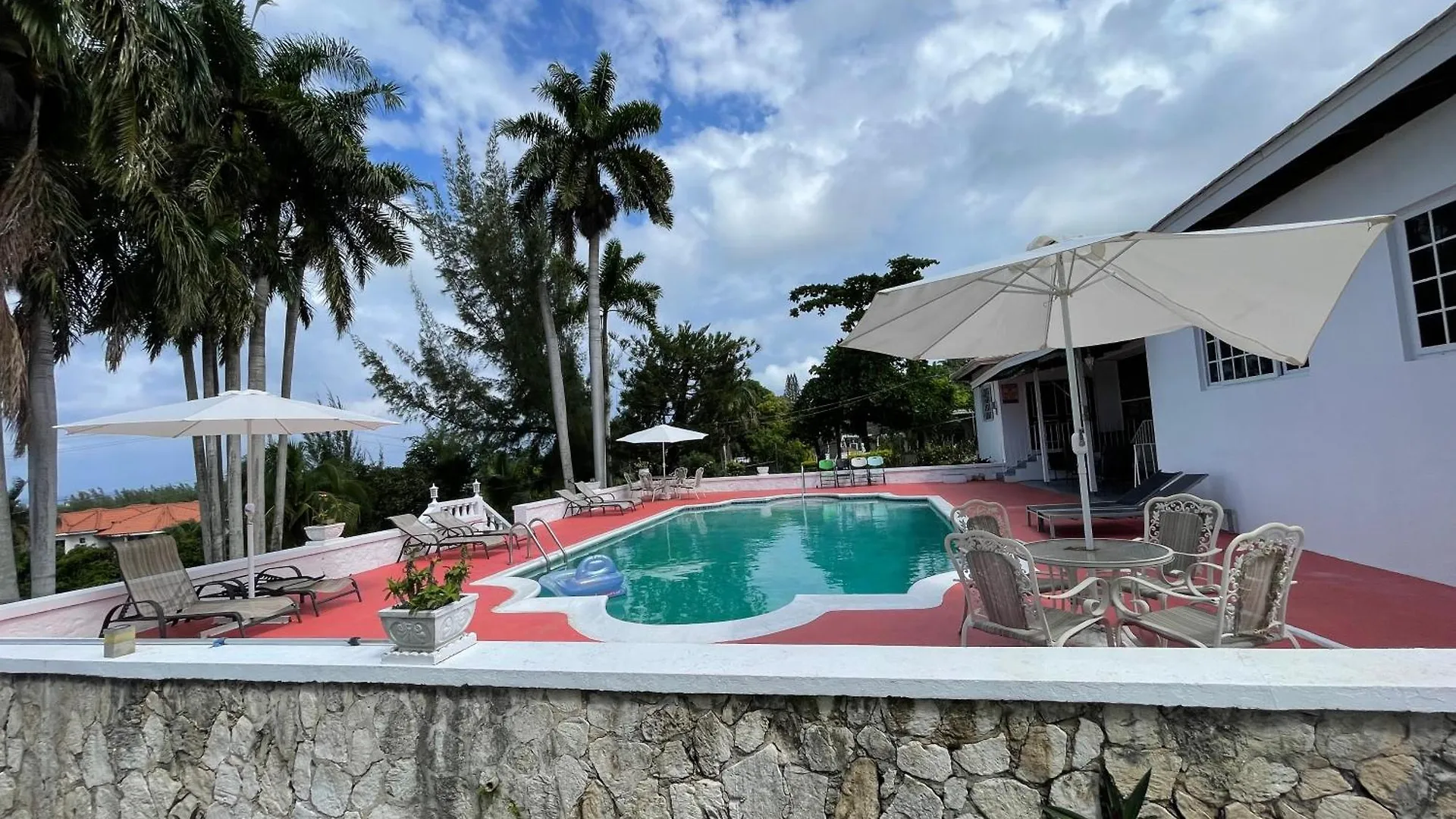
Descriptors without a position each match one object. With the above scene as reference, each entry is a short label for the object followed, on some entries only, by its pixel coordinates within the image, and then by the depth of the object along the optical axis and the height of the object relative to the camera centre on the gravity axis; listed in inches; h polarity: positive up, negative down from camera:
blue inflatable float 312.0 -62.6
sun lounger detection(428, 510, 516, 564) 405.4 -45.5
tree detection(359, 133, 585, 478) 933.2 +204.2
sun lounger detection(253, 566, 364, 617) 262.7 -46.7
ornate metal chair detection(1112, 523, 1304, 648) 126.3 -37.4
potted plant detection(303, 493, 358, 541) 652.1 -35.1
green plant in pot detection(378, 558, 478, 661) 123.3 -28.9
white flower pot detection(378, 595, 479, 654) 123.0 -31.4
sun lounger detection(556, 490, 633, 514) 605.6 -47.8
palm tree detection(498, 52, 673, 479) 805.2 +377.8
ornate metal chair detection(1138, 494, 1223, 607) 176.7 -38.0
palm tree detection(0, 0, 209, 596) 315.6 +187.0
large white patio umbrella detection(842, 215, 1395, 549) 133.4 +32.5
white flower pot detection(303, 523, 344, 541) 361.7 -32.2
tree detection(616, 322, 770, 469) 1108.5 +116.5
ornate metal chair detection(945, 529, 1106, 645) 136.0 -38.5
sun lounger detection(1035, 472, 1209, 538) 315.0 -47.7
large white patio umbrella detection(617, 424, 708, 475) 719.1 +18.0
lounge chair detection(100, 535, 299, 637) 224.5 -41.1
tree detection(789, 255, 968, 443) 1126.4 +91.4
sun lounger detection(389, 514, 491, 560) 389.4 -45.7
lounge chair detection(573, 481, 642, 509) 651.5 -37.9
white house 186.7 +18.5
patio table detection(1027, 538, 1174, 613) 151.7 -35.0
